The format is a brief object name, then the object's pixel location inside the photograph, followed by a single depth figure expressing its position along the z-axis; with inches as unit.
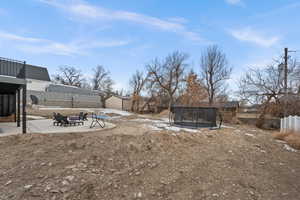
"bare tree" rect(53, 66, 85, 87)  1550.1
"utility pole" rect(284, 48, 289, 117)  455.5
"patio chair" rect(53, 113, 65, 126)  327.0
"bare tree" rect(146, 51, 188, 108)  1006.7
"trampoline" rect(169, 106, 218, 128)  433.1
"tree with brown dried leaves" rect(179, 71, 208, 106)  905.5
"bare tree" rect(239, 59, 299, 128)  512.7
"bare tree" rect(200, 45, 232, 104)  935.7
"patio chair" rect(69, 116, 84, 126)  340.5
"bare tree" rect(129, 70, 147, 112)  1103.6
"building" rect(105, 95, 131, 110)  1144.4
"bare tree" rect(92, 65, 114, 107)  1614.2
